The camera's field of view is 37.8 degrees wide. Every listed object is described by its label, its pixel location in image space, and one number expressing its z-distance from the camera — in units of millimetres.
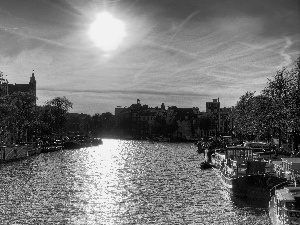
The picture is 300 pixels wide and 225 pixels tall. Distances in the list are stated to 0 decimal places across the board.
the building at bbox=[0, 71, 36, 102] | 191250
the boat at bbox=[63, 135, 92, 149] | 151875
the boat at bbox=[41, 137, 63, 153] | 128250
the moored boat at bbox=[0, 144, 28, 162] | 89238
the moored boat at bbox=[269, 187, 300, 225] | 26109
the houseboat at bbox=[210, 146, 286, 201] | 40031
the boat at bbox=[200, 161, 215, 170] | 76500
